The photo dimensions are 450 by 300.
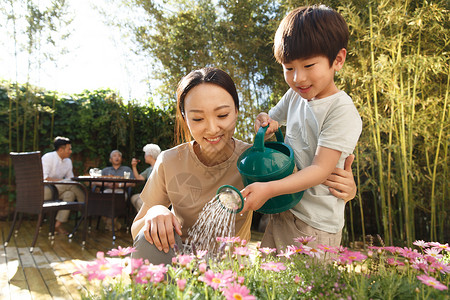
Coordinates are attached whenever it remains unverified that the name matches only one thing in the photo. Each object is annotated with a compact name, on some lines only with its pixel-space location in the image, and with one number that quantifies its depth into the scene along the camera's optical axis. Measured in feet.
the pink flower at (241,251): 2.66
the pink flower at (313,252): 2.86
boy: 3.34
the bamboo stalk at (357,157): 13.06
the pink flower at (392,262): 2.94
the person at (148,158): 20.48
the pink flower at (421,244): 3.45
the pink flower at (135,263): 2.27
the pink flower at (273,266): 2.42
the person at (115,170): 21.42
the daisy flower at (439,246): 3.28
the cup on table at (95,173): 18.17
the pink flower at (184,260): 2.37
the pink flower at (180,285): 2.02
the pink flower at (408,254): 2.94
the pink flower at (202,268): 2.33
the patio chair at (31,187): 14.85
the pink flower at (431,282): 2.19
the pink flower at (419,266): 2.76
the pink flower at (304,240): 3.08
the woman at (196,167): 3.38
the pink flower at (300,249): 2.95
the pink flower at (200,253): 2.65
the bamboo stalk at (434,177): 11.64
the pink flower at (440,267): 2.78
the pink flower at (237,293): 1.90
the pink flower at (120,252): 2.43
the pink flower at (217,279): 2.08
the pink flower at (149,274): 2.20
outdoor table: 17.93
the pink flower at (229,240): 2.88
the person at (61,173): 19.27
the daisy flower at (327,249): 2.92
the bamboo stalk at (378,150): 10.75
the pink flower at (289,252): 2.83
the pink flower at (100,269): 1.98
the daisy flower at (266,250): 2.90
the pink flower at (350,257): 2.71
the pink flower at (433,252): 3.21
